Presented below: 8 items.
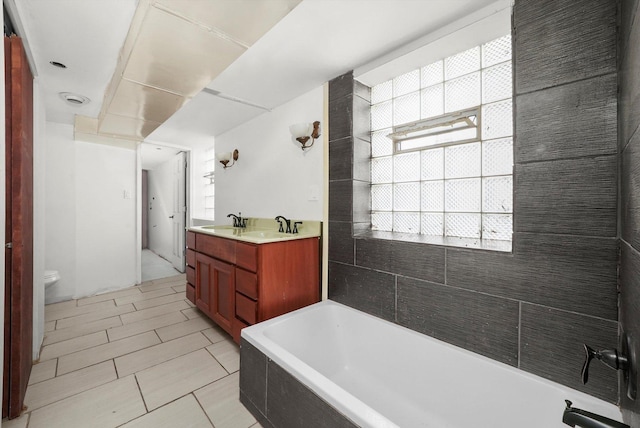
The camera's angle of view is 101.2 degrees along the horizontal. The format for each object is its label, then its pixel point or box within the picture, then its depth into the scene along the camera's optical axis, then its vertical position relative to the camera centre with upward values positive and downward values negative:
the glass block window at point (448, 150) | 1.51 +0.41
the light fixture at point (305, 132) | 2.28 +0.70
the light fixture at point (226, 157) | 3.32 +0.69
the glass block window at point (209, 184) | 4.21 +0.45
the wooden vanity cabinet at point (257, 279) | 1.92 -0.55
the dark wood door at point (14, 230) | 1.38 -0.11
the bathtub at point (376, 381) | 1.06 -0.85
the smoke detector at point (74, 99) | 2.41 +1.06
